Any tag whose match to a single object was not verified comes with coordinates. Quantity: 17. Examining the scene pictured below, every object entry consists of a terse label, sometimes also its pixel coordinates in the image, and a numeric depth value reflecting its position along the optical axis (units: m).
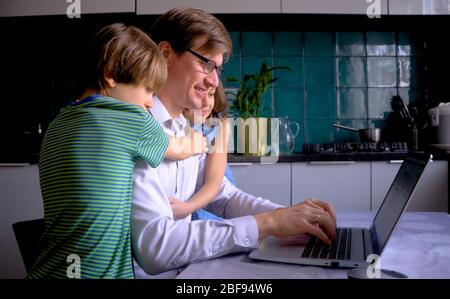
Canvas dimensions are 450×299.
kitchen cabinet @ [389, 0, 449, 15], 2.59
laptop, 0.79
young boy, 0.83
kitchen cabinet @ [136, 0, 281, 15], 2.58
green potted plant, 2.49
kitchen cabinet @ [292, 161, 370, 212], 2.43
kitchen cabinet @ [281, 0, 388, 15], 2.59
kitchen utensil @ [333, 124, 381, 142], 2.69
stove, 2.53
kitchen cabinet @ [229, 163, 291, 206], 2.42
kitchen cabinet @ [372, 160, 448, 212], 2.42
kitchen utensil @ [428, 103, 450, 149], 2.59
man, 0.84
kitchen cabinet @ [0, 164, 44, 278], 2.41
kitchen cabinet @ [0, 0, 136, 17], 2.59
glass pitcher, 2.60
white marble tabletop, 0.75
